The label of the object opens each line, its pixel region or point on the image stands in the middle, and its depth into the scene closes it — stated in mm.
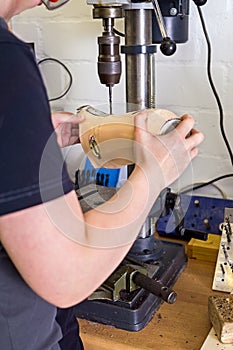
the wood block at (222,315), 654
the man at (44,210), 391
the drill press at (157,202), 731
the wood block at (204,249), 890
